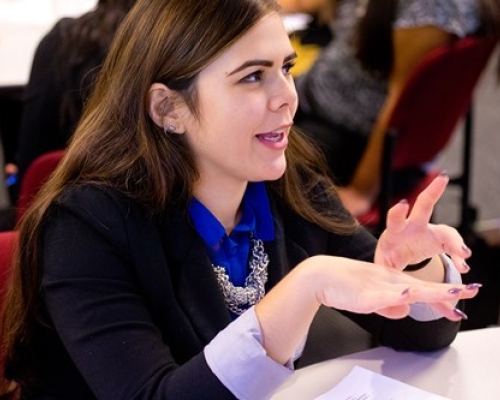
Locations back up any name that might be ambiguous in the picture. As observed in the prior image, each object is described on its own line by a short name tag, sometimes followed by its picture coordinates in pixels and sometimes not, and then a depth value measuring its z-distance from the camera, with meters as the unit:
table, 2.58
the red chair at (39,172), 2.98
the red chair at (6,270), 2.70
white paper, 2.55
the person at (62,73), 3.24
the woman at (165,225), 2.58
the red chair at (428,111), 3.38
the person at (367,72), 3.52
